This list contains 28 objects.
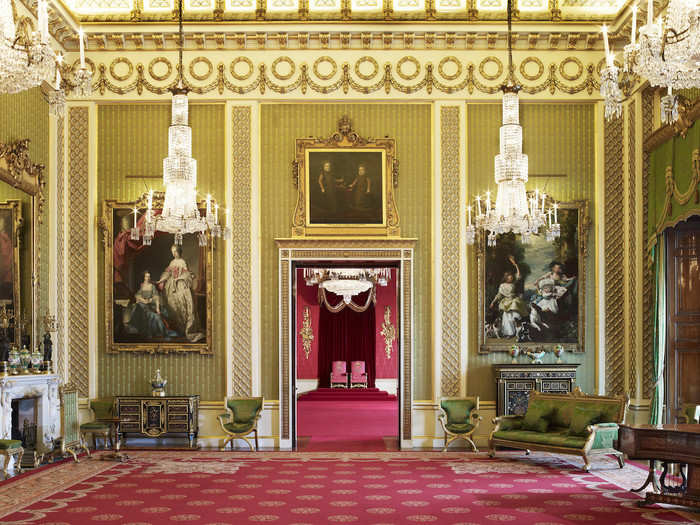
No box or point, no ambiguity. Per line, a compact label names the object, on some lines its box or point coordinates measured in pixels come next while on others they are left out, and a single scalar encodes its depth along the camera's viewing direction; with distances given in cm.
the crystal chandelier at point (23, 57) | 553
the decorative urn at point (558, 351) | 1208
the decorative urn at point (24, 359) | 1038
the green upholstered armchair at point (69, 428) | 1074
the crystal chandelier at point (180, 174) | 932
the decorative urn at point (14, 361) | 1010
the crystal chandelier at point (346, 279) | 1991
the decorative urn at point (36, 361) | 1049
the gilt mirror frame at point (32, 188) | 1047
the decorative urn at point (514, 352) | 1209
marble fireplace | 963
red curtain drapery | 2222
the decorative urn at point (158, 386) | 1191
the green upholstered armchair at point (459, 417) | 1173
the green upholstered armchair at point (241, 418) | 1174
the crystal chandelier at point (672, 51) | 550
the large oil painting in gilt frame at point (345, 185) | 1233
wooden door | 1066
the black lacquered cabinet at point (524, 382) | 1180
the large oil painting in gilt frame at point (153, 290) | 1224
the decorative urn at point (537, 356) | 1204
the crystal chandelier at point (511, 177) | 902
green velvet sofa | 1000
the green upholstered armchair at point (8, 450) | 901
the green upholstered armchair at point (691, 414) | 891
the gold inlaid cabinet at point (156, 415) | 1177
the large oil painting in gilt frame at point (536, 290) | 1224
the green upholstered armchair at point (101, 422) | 1150
